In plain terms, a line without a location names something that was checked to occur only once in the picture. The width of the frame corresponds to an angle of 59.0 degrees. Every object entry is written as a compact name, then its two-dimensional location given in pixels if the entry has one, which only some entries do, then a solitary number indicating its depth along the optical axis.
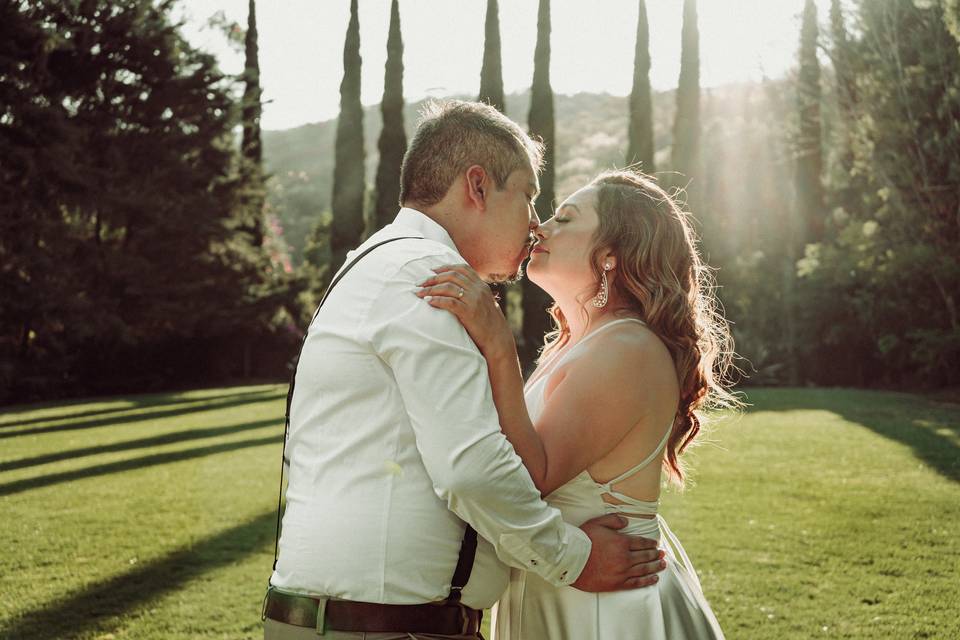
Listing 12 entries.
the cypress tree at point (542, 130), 27.17
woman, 2.37
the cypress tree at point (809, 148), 26.53
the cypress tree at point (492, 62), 29.17
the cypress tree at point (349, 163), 29.20
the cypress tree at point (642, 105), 29.69
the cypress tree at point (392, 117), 29.23
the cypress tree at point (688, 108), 29.89
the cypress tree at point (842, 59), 21.68
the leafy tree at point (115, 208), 21.06
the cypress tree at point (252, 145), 28.47
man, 2.04
